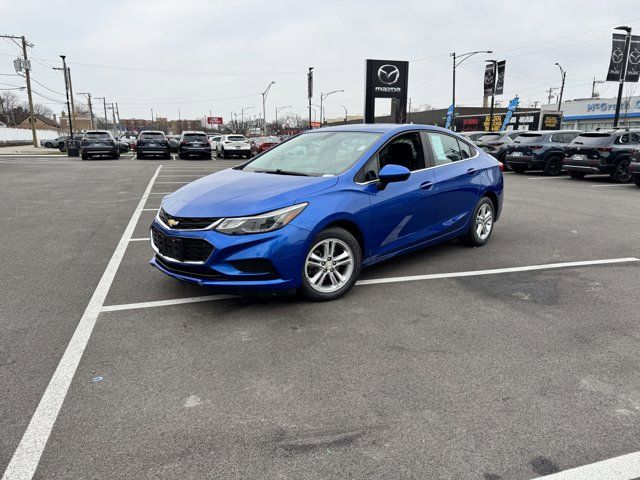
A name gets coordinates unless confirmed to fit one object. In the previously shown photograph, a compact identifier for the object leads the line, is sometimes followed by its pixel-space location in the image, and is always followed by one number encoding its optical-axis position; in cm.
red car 2864
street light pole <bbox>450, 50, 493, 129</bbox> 3706
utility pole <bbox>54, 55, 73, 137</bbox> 4903
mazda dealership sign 2762
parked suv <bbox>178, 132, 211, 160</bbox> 2786
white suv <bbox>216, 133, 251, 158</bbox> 2873
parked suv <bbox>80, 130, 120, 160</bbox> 2603
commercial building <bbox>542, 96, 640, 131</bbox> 5175
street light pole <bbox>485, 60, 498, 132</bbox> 3672
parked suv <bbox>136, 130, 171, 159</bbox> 2727
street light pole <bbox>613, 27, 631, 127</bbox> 2335
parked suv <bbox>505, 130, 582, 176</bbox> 1750
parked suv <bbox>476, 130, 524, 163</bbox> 2073
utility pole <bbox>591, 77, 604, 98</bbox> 7988
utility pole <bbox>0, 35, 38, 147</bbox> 4584
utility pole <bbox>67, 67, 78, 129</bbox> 5083
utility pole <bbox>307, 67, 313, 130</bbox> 4403
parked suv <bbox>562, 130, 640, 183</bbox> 1489
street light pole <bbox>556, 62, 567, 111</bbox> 4753
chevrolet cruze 403
